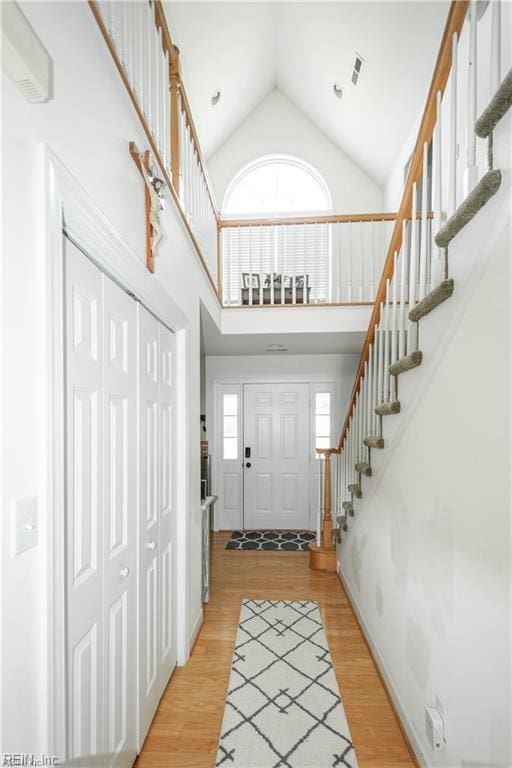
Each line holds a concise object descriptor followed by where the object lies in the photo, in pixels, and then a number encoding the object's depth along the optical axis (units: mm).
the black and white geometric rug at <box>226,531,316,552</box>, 4414
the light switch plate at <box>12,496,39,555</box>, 823
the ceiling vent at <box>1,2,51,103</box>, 708
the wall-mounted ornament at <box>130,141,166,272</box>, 1556
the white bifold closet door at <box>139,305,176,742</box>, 1727
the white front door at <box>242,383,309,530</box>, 5145
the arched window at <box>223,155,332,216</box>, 5391
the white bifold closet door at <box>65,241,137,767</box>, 1157
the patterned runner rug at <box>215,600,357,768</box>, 1695
